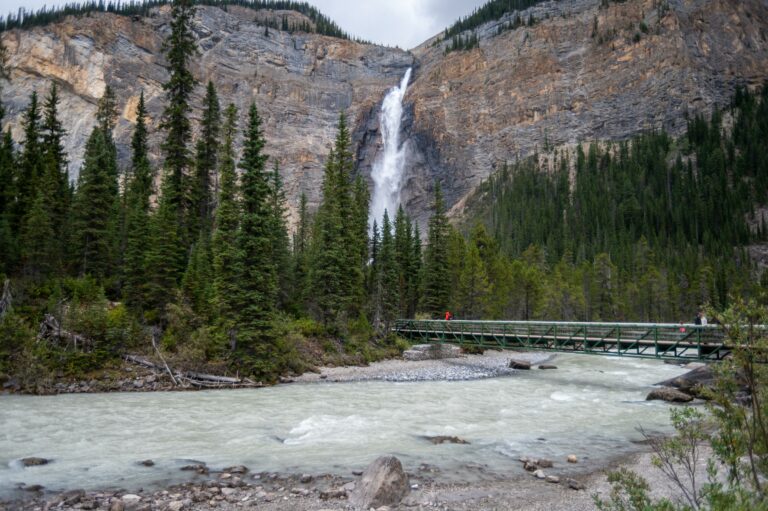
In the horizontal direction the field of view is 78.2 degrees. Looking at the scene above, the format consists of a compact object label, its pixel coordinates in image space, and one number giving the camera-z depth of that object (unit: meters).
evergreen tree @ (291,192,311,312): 39.44
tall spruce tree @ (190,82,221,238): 34.53
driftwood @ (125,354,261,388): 20.68
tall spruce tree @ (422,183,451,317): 47.50
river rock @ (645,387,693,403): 18.69
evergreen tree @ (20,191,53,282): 27.59
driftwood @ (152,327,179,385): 20.41
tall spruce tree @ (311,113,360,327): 33.38
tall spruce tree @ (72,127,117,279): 30.67
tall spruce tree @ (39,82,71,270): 30.38
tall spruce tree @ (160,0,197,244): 33.34
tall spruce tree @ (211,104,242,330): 23.06
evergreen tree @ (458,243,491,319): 49.53
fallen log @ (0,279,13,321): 20.14
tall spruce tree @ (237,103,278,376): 22.78
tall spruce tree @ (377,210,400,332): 39.81
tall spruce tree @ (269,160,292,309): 36.42
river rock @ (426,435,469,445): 12.34
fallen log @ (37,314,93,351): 20.50
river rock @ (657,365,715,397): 20.53
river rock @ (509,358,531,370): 31.41
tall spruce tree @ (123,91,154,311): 25.97
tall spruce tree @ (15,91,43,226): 32.50
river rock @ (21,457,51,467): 9.80
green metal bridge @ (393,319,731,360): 21.33
